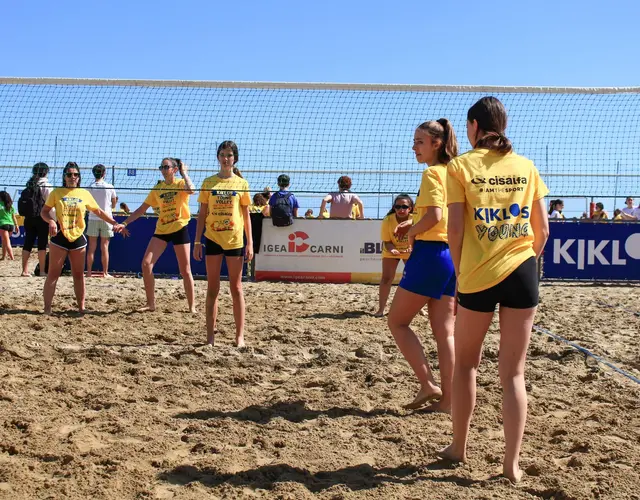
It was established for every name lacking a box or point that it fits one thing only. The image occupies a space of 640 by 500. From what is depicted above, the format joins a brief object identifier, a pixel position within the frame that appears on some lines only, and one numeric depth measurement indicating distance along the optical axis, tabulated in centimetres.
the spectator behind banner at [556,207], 1451
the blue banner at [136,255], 1226
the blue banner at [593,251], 1231
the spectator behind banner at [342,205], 1214
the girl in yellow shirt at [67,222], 747
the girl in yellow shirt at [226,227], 606
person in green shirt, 1460
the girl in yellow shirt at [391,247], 756
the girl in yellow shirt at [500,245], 323
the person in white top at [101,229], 1098
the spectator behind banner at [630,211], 1465
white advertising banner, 1198
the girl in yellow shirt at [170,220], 786
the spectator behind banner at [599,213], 1480
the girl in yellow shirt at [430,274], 412
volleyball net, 784
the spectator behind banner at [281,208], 1174
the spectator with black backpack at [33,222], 1080
